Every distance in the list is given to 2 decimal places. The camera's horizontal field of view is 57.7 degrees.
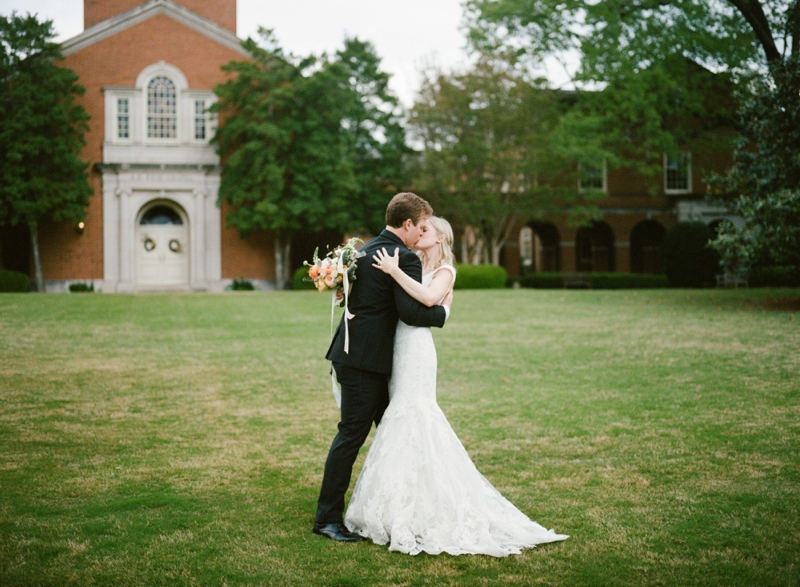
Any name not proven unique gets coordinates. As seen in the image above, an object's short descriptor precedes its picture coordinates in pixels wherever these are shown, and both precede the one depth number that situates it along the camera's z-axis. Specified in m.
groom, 4.26
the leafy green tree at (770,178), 16.16
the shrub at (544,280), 35.44
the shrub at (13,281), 25.36
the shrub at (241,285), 30.95
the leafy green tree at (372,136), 31.20
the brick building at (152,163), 30.22
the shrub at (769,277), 31.88
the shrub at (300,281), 27.31
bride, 4.08
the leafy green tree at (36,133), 26.72
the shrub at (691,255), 29.33
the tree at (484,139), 28.92
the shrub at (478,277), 27.30
